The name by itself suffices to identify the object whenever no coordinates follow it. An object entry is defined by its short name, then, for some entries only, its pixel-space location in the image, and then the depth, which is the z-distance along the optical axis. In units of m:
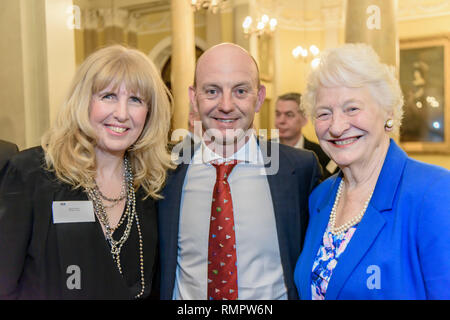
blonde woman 1.50
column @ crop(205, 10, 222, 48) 7.60
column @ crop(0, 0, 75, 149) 3.34
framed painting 7.33
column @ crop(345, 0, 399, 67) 3.80
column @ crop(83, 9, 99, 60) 6.76
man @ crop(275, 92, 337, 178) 4.42
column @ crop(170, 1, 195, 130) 5.87
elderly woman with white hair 1.29
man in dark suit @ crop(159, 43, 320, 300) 1.83
